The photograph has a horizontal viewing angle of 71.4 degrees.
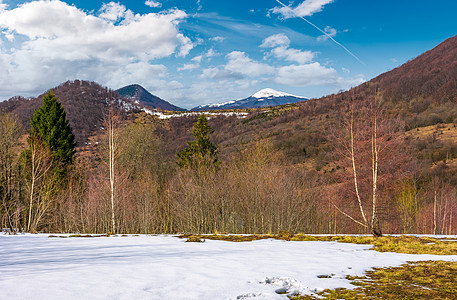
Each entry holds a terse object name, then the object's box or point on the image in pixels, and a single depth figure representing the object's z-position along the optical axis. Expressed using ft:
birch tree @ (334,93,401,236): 43.57
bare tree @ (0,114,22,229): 98.65
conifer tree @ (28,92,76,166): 118.87
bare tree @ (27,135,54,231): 82.07
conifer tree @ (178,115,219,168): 107.04
